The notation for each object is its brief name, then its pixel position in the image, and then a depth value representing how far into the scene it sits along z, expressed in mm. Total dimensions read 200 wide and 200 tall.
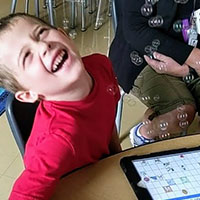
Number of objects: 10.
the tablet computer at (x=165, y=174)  773
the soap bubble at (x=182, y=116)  1396
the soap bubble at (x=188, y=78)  1409
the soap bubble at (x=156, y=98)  1412
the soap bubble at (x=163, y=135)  1402
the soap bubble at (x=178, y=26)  1355
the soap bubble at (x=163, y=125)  1400
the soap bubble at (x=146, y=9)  1334
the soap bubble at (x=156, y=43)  1365
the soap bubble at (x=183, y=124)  1432
